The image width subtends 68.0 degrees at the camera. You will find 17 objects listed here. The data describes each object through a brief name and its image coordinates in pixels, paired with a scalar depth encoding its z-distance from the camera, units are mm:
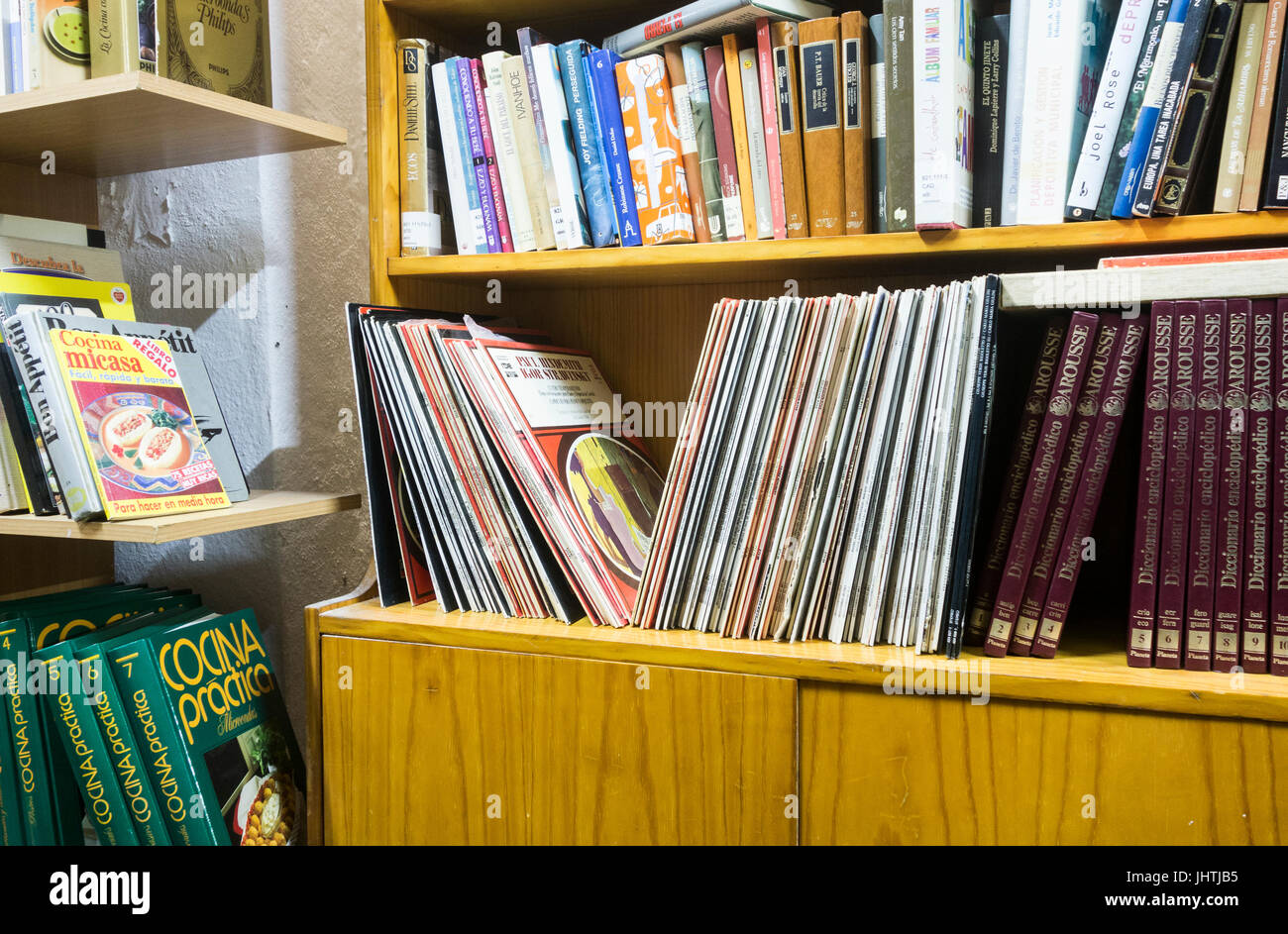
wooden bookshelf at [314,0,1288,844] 842
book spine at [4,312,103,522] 1075
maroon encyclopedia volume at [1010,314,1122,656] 898
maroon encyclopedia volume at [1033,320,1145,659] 891
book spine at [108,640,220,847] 1121
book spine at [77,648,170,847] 1123
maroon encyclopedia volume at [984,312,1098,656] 899
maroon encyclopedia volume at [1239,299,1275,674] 848
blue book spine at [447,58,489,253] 1163
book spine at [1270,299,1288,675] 842
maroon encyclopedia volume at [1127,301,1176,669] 870
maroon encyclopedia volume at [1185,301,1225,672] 859
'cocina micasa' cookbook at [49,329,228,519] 1093
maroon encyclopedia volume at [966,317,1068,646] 926
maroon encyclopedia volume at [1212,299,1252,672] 853
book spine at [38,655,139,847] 1127
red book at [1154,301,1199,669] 866
